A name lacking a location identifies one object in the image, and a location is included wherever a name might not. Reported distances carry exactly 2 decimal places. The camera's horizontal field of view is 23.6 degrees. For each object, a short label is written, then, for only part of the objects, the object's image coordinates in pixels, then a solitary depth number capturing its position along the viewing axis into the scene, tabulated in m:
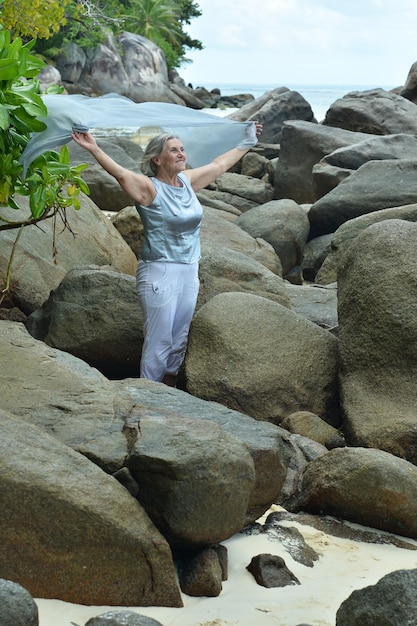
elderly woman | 6.72
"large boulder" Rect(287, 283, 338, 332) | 8.68
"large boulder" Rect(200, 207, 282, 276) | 10.60
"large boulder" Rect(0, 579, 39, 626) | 3.24
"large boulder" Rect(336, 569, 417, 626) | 3.25
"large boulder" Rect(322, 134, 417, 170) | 15.31
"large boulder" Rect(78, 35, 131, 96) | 41.59
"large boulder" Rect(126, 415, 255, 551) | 4.19
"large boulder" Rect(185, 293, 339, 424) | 6.59
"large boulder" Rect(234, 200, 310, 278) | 12.38
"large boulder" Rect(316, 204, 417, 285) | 10.01
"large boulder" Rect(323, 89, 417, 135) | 19.55
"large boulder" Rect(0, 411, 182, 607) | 3.88
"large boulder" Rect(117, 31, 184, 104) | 43.34
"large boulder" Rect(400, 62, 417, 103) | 22.64
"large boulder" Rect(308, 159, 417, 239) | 12.36
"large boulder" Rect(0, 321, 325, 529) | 4.60
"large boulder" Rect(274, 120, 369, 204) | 17.19
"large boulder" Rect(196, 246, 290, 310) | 7.73
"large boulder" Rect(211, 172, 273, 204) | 16.91
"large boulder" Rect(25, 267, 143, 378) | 7.00
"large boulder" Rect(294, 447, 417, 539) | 5.04
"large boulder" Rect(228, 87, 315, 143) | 22.95
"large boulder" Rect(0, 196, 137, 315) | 7.64
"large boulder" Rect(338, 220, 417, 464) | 6.33
